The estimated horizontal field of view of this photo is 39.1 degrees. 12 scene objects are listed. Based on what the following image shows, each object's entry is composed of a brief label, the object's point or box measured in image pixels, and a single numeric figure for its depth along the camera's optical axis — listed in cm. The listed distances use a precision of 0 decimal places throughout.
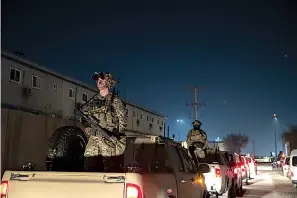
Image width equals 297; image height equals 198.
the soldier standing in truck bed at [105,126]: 618
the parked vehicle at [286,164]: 2606
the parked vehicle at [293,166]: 1909
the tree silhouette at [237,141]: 9398
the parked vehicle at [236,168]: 1633
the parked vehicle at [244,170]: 2135
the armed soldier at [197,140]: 1424
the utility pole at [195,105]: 4631
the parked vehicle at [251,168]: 2867
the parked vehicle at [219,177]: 1277
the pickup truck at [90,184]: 435
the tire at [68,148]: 636
